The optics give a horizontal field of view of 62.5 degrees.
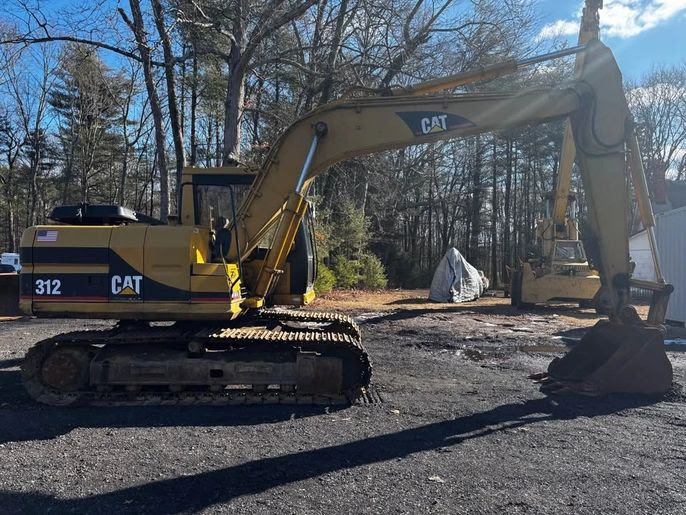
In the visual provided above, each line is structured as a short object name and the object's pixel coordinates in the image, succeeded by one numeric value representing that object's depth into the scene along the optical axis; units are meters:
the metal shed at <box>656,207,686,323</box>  14.31
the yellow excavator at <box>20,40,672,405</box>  6.54
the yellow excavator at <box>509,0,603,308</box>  17.77
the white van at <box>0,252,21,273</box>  30.22
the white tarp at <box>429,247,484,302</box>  20.92
